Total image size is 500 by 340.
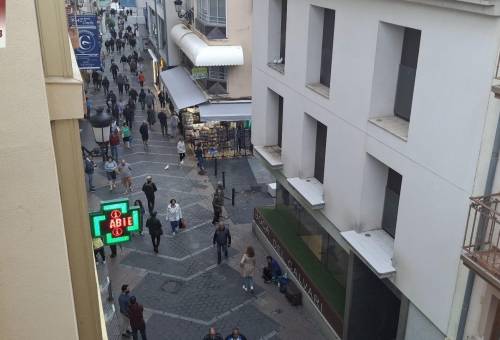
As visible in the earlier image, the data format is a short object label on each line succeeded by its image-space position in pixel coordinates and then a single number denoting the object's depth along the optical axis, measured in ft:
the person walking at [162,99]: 105.60
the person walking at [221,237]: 52.54
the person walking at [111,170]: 67.92
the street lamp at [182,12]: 93.30
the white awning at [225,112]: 80.06
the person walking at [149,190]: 62.03
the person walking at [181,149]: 78.84
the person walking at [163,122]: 90.53
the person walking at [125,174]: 68.33
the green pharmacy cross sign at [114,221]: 32.40
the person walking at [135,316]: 40.45
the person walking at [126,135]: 84.12
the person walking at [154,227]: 54.03
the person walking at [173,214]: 57.31
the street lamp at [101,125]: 36.27
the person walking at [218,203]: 60.44
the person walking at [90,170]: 67.77
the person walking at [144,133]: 83.71
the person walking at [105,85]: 112.68
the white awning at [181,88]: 85.20
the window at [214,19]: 80.74
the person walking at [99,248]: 49.11
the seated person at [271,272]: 51.39
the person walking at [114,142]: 75.66
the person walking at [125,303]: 41.88
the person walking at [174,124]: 91.15
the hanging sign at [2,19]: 11.52
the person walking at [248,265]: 48.11
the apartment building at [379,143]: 25.68
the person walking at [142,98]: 102.47
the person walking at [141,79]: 118.01
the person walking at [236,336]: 37.88
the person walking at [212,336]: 38.32
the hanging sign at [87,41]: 57.62
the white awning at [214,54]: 79.66
